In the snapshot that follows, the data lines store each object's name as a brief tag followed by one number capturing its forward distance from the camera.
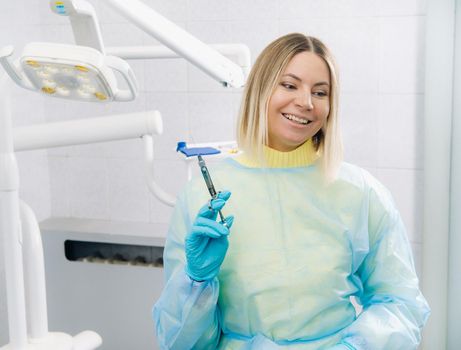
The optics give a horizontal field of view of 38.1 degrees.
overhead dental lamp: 1.29
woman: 1.49
